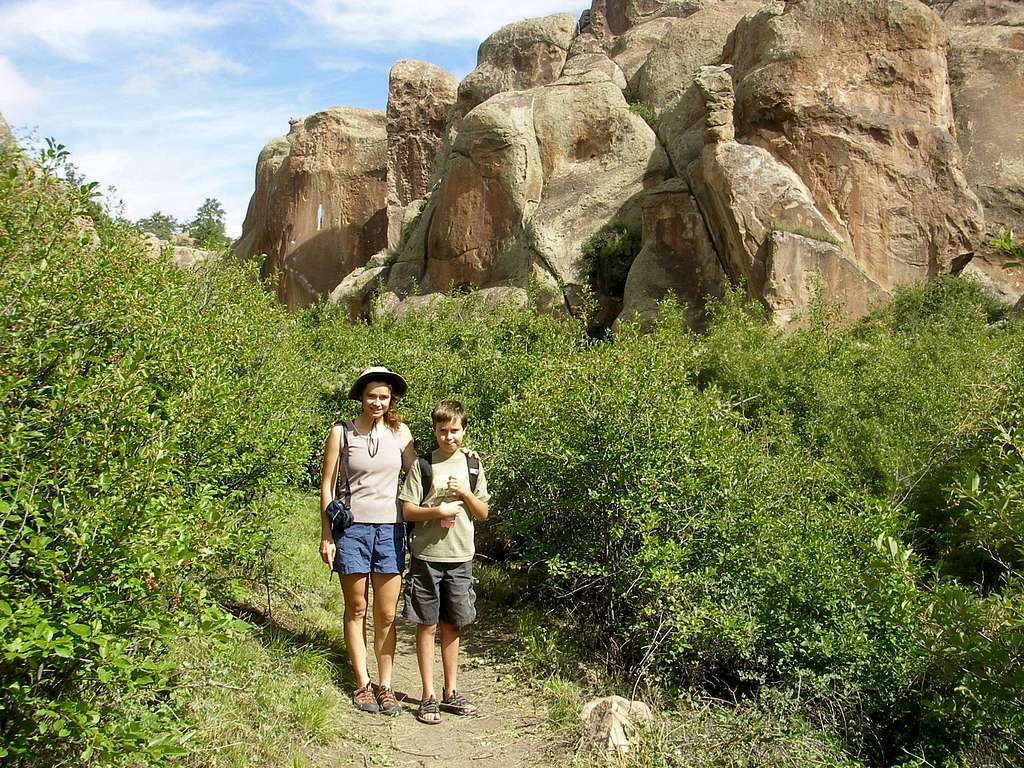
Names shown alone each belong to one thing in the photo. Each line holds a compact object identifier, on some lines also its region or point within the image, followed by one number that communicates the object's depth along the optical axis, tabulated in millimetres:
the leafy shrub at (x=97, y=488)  3293
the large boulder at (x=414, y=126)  29969
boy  5453
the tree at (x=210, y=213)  70562
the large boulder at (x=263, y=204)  34094
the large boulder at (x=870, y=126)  18625
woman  5441
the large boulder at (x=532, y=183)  22172
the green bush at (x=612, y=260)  20906
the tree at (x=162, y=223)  59469
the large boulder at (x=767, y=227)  17156
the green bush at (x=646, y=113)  25428
